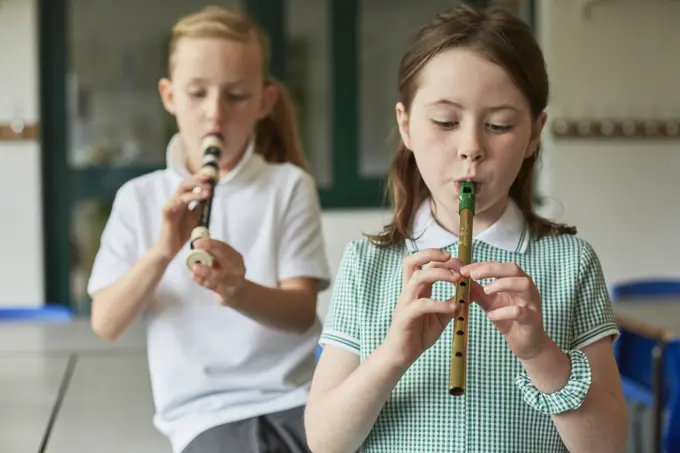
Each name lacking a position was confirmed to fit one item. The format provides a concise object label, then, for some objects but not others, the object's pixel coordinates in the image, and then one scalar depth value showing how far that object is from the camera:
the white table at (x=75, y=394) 1.41
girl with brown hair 0.88
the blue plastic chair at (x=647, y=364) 2.20
